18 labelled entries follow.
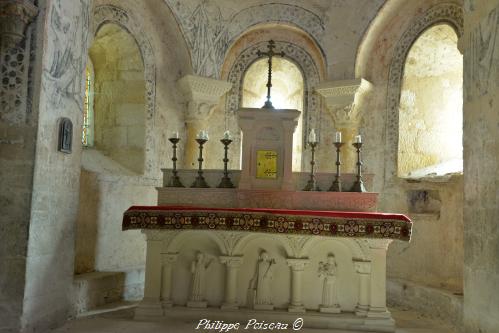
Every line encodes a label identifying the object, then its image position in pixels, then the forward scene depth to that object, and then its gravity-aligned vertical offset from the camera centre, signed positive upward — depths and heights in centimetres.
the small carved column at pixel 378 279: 573 -92
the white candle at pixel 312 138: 643 +84
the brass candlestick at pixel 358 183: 629 +26
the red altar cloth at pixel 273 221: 559 -26
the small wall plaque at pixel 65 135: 550 +66
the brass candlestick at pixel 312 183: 637 +24
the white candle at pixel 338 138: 643 +86
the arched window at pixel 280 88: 997 +242
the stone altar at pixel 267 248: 574 -62
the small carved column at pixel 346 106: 874 +179
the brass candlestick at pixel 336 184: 634 +23
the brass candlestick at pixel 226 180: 644 +24
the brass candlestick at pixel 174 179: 648 +23
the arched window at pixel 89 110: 836 +145
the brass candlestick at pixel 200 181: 645 +21
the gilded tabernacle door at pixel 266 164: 638 +47
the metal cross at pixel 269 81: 657 +164
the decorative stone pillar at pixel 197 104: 906 +177
